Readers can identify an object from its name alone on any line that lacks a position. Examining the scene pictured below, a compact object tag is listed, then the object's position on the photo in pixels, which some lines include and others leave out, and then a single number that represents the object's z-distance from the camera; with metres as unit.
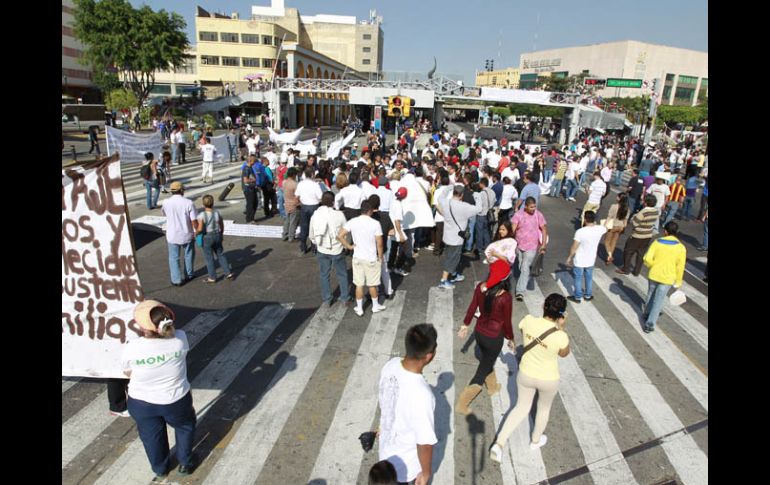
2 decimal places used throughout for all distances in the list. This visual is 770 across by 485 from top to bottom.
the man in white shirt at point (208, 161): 16.61
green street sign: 41.89
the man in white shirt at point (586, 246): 7.07
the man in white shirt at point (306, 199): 9.43
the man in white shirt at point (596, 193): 11.35
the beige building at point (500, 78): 150.00
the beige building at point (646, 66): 114.19
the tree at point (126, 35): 37.88
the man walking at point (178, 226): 7.34
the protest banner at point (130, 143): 15.09
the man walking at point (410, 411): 2.87
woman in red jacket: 4.48
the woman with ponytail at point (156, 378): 3.31
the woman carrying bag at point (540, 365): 3.82
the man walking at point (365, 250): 6.41
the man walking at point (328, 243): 6.70
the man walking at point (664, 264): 6.18
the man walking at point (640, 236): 8.67
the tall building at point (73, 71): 52.69
